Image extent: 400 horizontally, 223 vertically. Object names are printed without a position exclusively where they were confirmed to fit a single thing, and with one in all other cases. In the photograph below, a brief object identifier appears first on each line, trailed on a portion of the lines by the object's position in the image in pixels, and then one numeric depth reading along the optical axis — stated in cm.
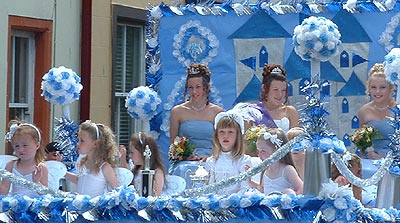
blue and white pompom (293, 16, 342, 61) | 899
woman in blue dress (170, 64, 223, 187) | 1327
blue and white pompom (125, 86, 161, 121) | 1413
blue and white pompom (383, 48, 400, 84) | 1018
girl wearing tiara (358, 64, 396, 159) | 1250
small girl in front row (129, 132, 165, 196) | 1127
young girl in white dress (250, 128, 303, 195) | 1033
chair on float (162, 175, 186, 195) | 1127
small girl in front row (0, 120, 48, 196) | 1098
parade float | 880
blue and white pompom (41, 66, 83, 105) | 1297
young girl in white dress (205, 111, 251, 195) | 1129
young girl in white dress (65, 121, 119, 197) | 1099
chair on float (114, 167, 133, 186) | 1095
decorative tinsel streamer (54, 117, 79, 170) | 1321
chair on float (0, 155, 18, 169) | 1146
